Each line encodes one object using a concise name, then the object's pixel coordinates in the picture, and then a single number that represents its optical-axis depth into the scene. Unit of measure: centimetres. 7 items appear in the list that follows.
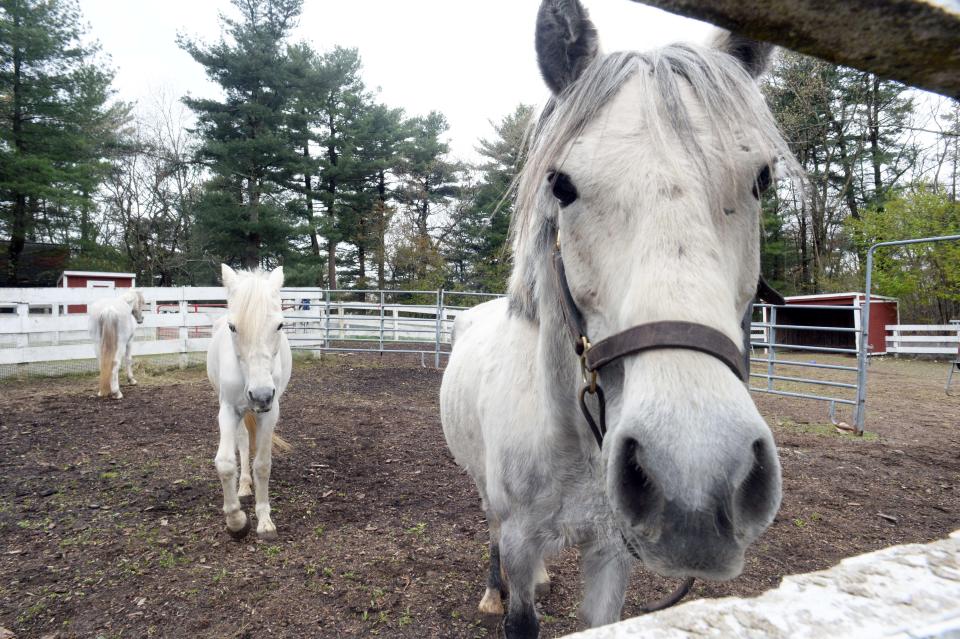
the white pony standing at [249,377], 340
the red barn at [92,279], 2038
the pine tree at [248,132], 1912
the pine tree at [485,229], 2283
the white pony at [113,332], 786
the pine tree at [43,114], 1636
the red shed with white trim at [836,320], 1700
